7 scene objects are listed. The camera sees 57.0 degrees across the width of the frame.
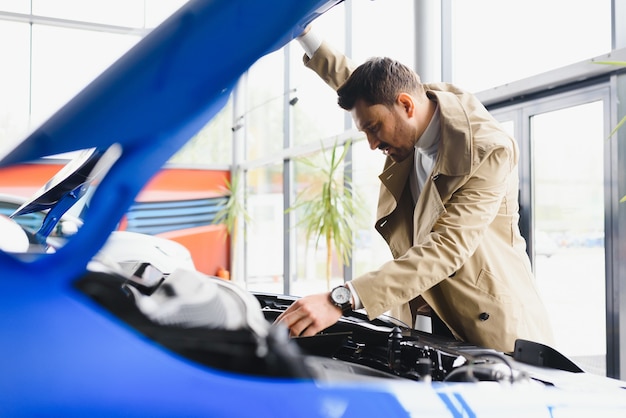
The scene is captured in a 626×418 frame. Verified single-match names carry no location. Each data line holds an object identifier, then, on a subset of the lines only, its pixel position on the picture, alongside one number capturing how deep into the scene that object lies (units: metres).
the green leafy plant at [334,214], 5.18
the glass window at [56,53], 8.44
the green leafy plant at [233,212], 8.23
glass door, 3.19
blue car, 0.63
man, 1.48
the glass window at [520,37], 3.21
